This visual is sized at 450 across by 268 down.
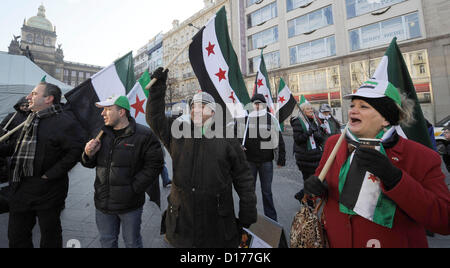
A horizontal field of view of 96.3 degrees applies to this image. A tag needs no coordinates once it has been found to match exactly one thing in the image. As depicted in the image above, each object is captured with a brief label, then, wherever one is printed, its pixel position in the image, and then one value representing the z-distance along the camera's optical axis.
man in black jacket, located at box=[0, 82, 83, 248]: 2.29
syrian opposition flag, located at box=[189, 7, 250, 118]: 3.43
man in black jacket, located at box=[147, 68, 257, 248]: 1.92
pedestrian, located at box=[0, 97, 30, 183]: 2.85
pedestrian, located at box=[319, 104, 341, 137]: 4.61
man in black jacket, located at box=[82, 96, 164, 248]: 2.30
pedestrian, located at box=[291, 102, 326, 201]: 3.84
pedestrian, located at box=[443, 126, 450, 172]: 4.19
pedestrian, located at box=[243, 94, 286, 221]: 3.62
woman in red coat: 1.19
